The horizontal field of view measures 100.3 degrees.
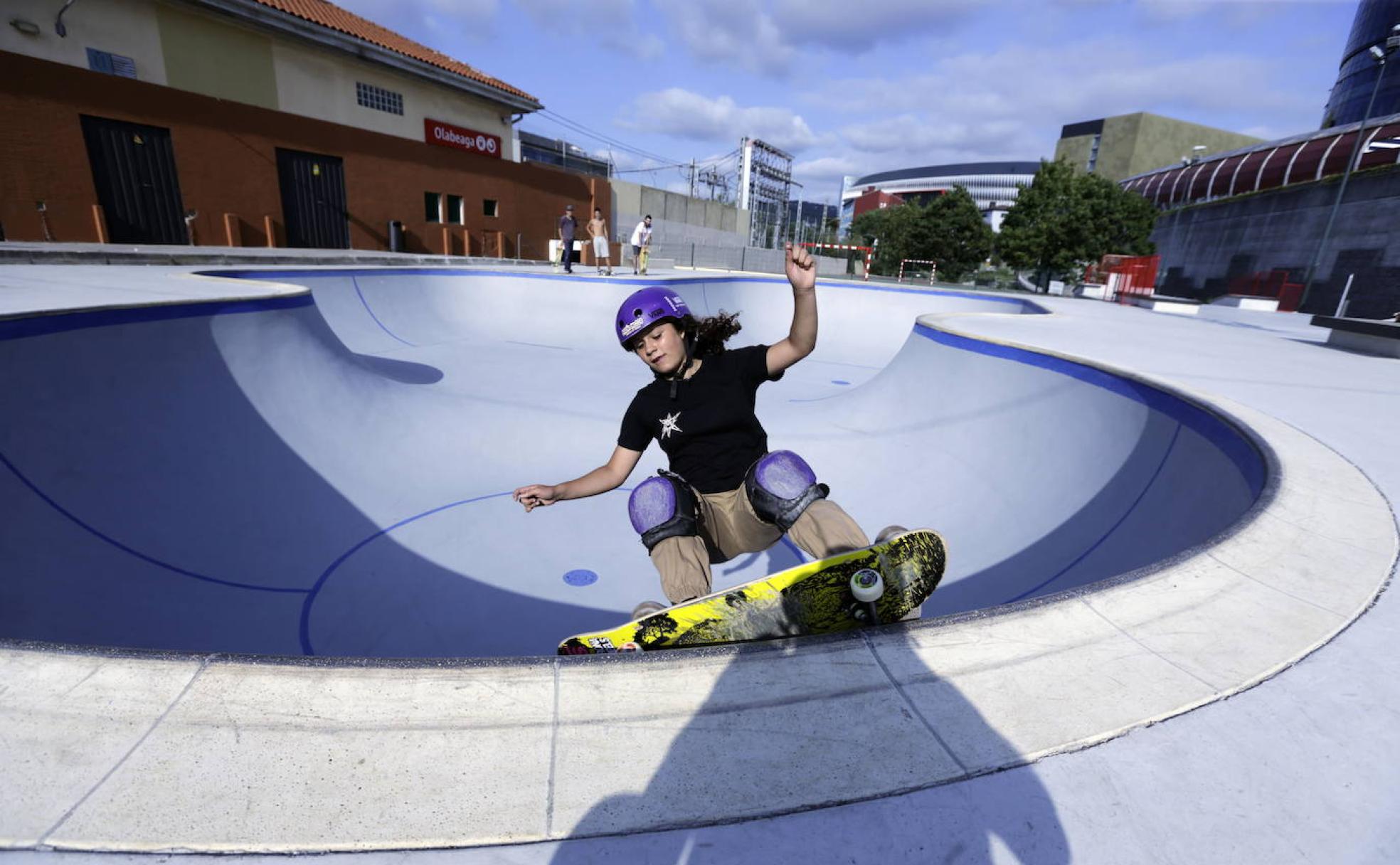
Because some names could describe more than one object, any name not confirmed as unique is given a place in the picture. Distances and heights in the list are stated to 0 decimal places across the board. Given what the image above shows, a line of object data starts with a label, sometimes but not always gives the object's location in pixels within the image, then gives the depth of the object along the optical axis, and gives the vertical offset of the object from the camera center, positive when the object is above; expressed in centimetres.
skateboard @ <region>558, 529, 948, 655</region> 214 -120
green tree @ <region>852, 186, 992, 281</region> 4666 +336
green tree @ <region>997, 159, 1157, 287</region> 2942 +317
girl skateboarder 270 -90
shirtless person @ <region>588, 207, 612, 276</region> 1855 +69
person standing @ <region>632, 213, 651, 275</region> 1905 +78
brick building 1357 +286
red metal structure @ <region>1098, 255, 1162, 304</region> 2194 +49
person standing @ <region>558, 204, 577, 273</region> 1696 +58
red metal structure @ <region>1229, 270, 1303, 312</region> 2753 +55
